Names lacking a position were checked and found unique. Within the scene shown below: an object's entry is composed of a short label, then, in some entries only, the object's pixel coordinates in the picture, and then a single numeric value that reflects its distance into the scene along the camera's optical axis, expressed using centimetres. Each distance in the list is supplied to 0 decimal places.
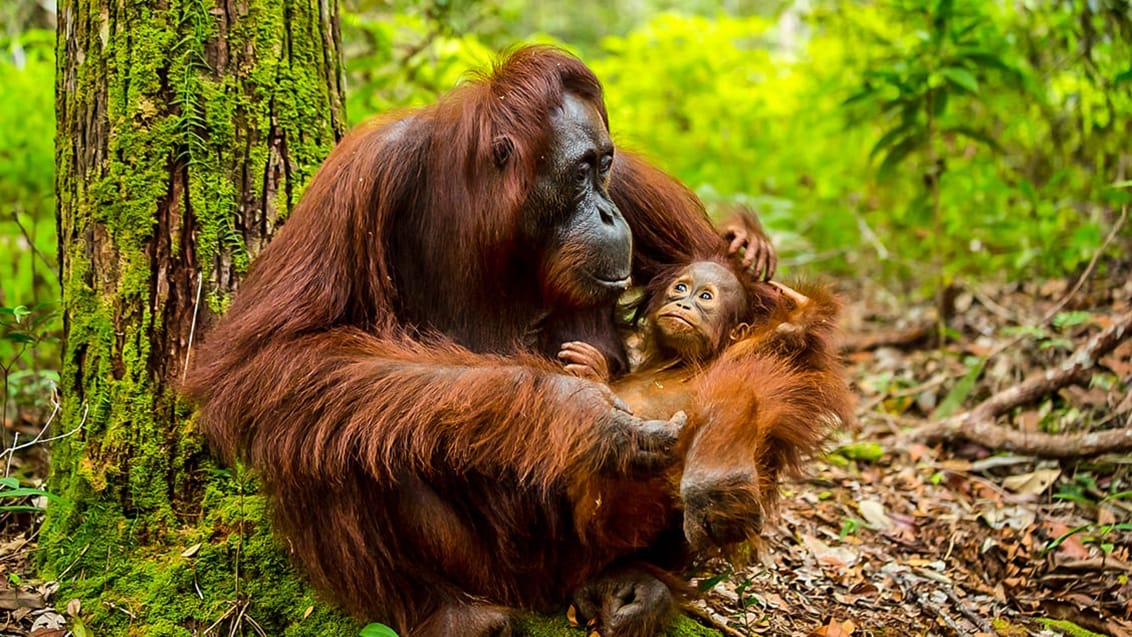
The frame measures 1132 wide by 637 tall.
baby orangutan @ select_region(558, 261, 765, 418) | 314
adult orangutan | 273
